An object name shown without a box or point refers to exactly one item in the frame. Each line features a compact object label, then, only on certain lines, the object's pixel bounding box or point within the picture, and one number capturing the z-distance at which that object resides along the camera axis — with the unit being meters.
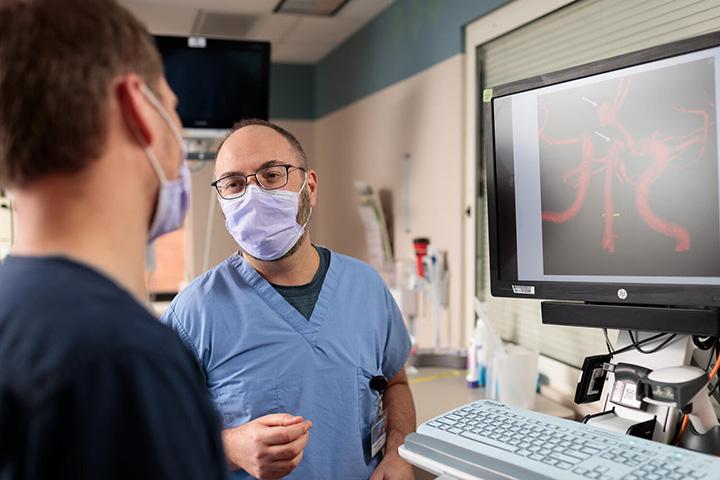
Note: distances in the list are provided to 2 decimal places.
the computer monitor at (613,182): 1.00
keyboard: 0.89
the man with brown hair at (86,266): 0.50
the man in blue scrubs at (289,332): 1.28
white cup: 1.71
